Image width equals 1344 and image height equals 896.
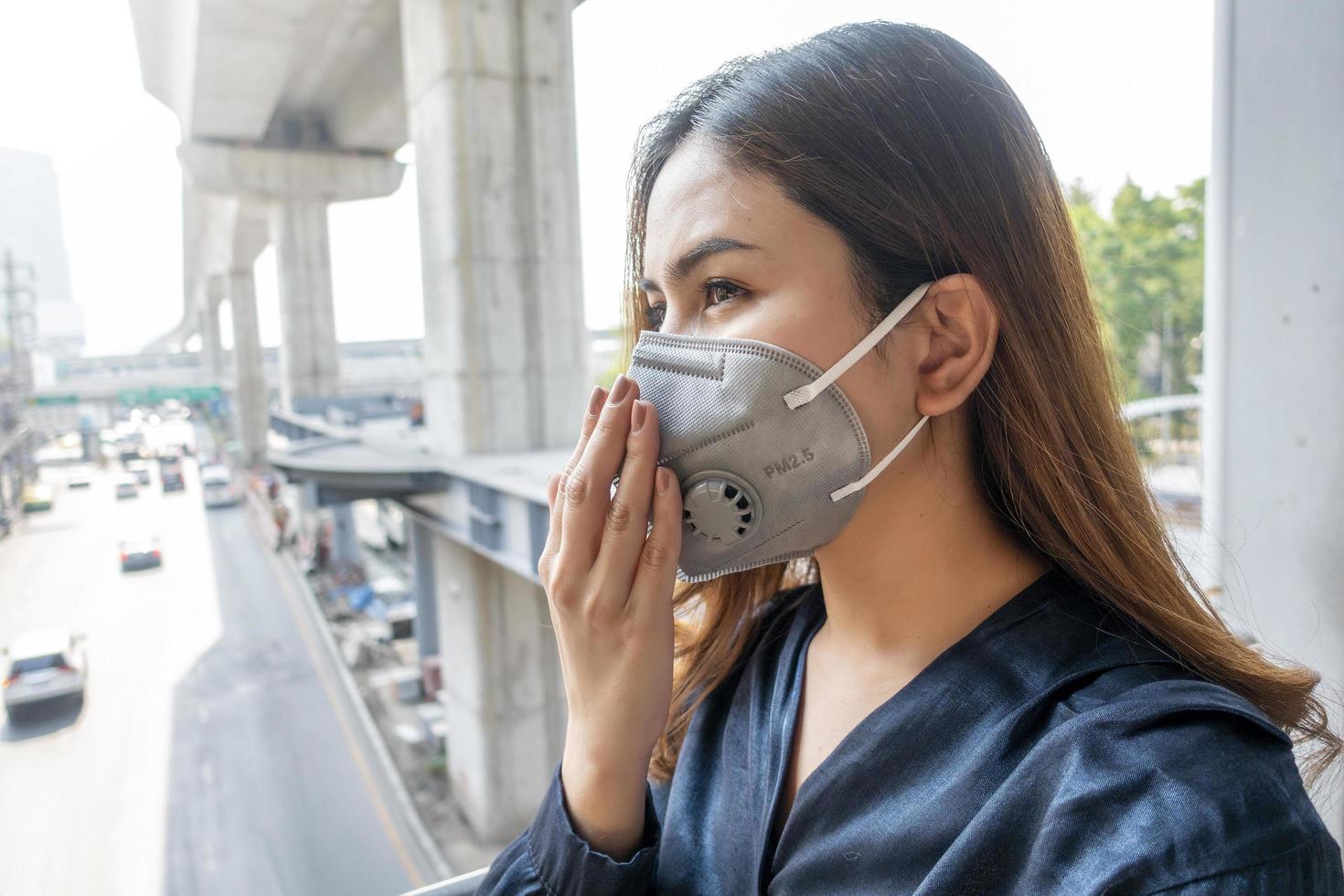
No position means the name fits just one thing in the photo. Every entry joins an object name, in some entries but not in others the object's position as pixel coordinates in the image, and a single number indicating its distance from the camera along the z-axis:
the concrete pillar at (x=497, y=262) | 6.07
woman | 0.75
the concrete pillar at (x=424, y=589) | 8.42
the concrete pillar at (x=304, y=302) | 14.12
